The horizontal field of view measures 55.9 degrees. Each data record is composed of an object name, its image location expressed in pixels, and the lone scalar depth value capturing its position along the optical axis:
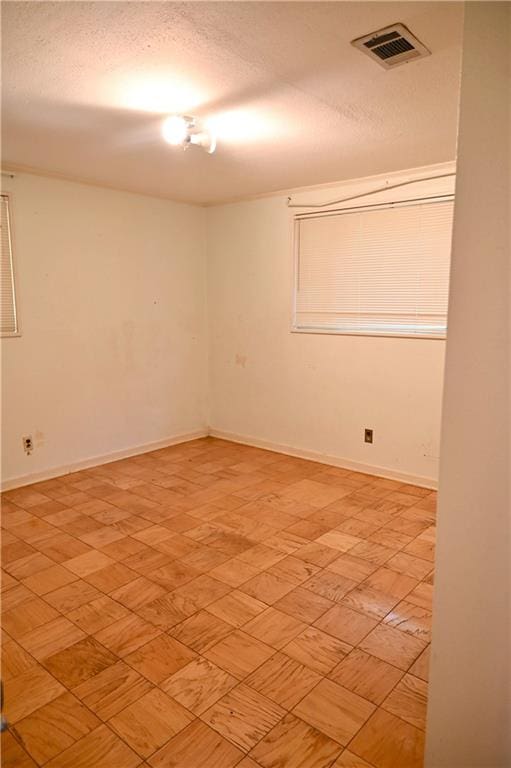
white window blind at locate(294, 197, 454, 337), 3.43
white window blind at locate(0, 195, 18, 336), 3.40
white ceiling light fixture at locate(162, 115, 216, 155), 2.41
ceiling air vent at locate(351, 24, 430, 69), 1.66
